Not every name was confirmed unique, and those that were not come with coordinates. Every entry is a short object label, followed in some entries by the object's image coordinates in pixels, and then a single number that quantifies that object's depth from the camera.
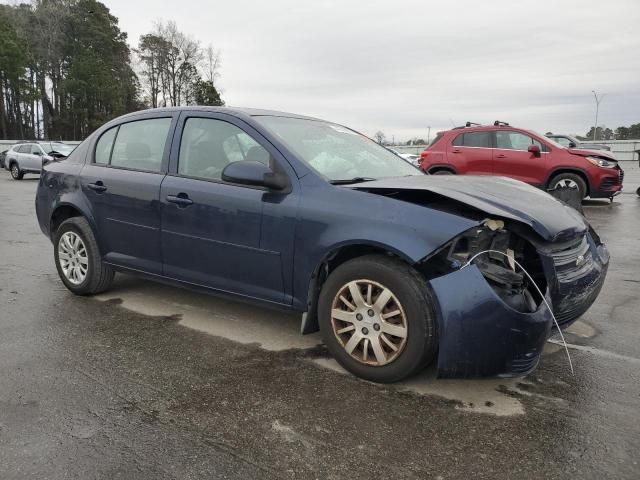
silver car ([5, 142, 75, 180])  21.22
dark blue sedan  2.74
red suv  11.19
